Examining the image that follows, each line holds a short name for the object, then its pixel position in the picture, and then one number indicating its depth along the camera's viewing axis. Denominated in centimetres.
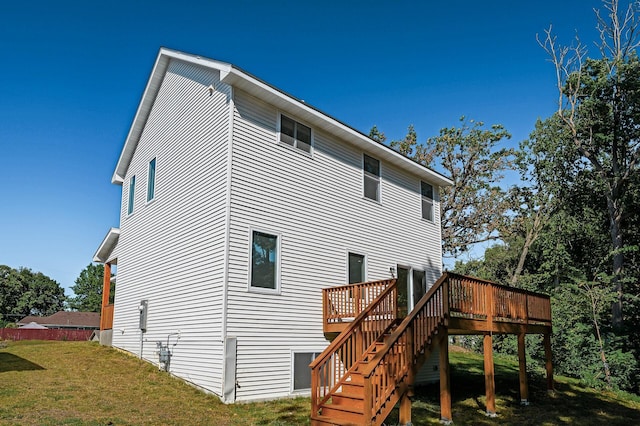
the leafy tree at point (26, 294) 6844
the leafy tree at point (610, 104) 2150
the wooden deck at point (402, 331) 817
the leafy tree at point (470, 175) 2775
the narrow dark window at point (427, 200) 1722
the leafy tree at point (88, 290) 6719
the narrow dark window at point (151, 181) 1484
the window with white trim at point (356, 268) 1345
